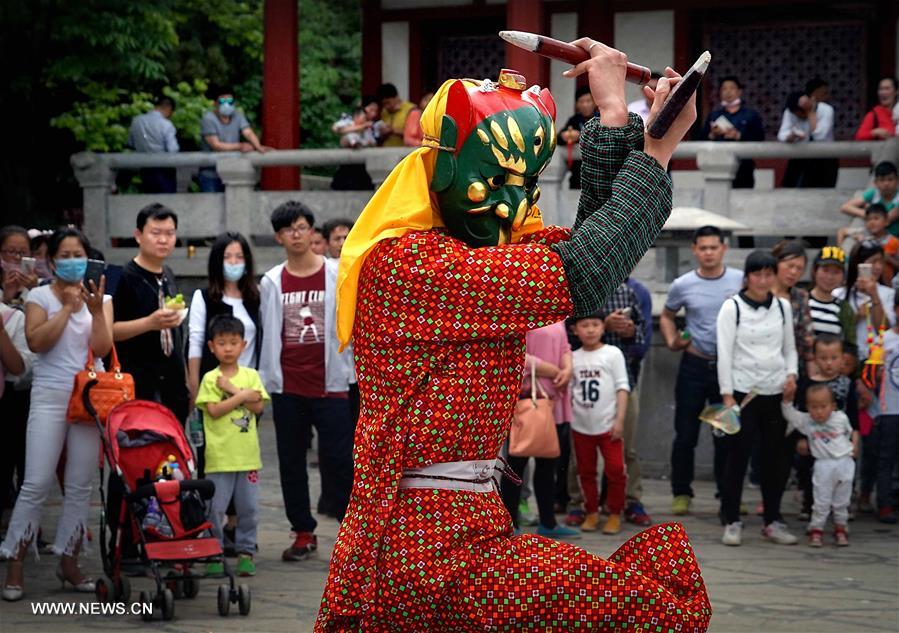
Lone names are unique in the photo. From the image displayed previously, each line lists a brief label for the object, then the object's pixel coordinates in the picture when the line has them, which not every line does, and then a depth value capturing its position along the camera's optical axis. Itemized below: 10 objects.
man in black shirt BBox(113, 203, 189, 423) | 7.93
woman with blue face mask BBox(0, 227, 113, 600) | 7.29
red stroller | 7.00
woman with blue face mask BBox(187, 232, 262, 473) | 8.30
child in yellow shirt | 7.84
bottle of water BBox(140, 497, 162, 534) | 7.07
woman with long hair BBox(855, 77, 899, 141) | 13.57
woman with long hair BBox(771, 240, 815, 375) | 9.86
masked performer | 3.47
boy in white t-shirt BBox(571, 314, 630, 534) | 9.24
